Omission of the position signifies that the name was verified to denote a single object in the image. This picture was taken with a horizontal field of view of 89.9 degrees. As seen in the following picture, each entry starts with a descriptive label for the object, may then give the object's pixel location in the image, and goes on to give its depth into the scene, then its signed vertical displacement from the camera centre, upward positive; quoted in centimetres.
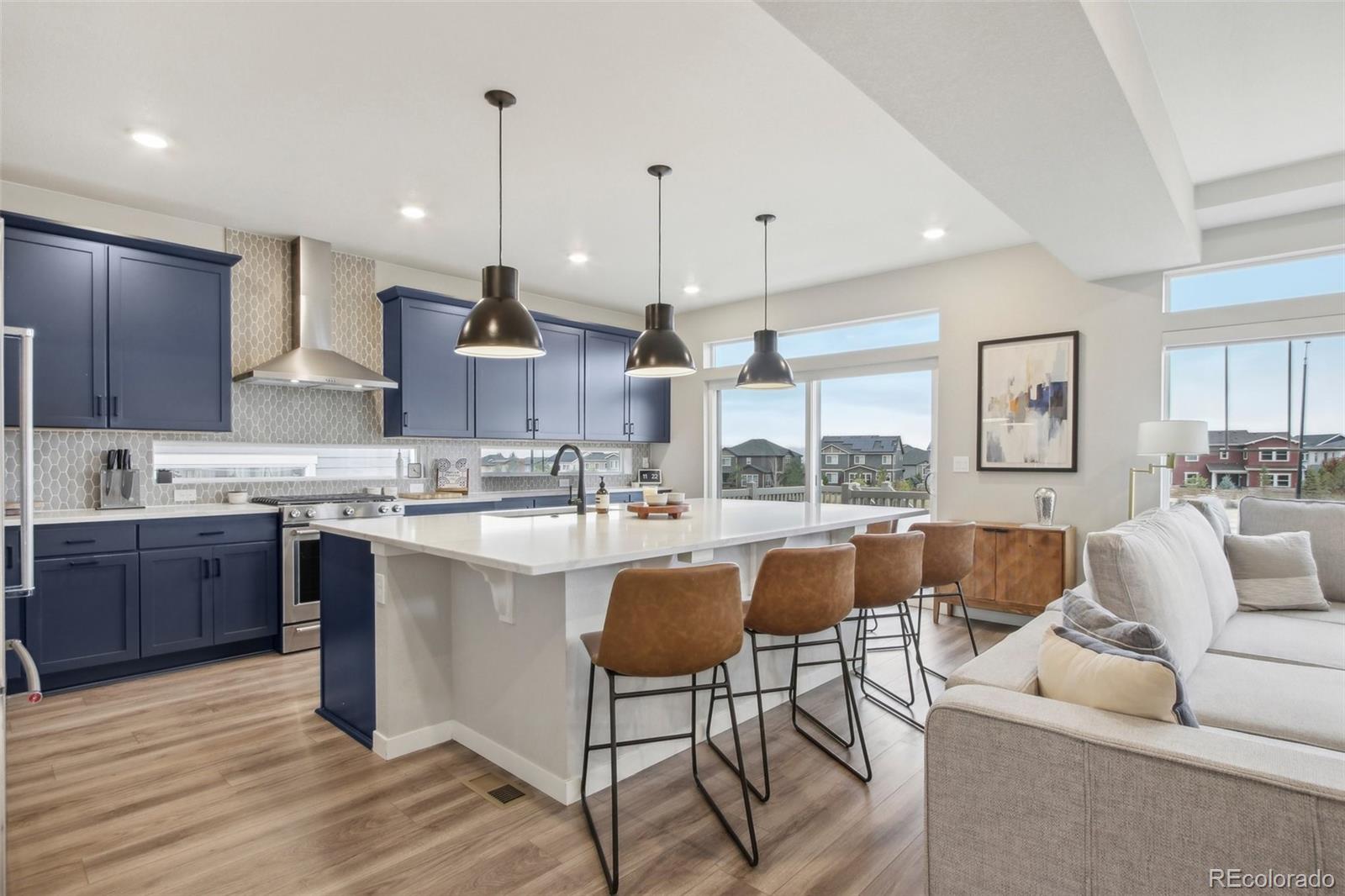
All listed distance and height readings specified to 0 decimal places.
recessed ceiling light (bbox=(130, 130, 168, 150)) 314 +142
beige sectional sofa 111 -65
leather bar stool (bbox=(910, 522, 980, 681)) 337 -55
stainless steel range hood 449 +77
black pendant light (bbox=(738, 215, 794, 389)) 407 +45
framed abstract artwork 466 +28
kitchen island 233 -72
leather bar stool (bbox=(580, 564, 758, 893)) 197 -54
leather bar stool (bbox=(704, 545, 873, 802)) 239 -55
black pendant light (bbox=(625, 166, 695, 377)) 355 +48
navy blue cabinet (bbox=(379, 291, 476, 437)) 512 +55
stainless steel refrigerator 229 -8
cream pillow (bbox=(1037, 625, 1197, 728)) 131 -49
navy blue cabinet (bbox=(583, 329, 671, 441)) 650 +43
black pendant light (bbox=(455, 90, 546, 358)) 288 +52
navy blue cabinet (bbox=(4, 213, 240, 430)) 360 +65
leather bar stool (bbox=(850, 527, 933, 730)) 284 -54
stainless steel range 420 -82
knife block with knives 397 -25
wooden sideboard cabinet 441 -84
